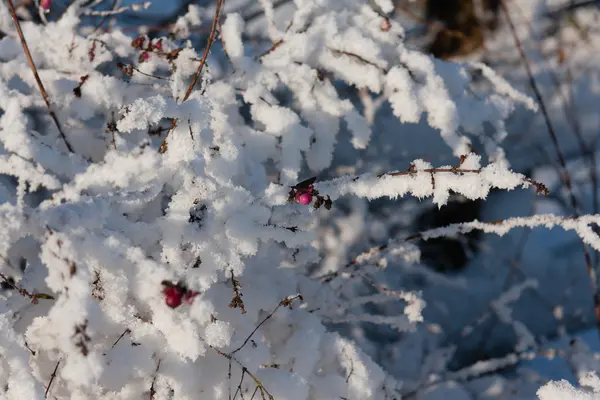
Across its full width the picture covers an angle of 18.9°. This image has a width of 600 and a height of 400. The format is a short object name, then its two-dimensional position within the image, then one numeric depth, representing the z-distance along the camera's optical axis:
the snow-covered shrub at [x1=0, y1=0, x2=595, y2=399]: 0.89
